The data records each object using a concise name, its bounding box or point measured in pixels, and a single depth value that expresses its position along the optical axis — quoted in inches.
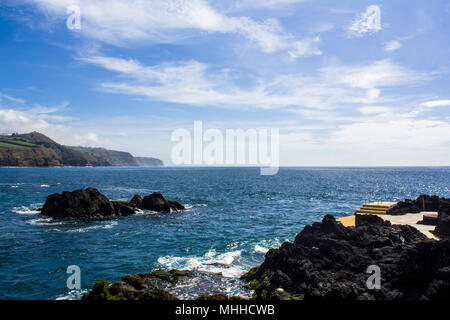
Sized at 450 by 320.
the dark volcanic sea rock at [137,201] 1716.3
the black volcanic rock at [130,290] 459.9
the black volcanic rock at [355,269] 481.1
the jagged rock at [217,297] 464.0
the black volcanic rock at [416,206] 1077.1
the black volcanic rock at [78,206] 1396.7
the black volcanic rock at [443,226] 745.6
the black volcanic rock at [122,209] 1518.6
